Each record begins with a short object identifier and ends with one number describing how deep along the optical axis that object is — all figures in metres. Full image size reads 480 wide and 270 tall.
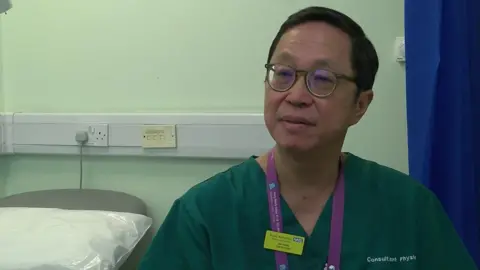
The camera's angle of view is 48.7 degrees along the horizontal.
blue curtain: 1.43
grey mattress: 2.00
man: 1.14
